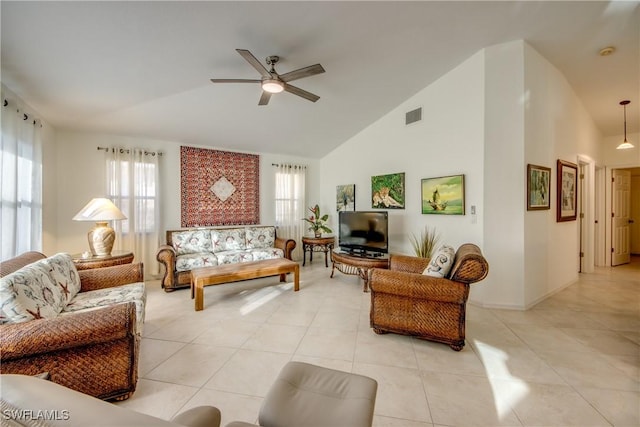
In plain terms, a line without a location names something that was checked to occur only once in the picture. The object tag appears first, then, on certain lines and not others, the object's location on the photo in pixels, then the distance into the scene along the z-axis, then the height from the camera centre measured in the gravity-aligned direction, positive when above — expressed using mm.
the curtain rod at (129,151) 3918 +1001
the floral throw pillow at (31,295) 1455 -543
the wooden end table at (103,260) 2834 -569
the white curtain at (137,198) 3965 +225
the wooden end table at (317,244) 5175 -670
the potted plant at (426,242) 3662 -445
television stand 3711 -778
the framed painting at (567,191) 3570 +327
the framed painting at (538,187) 3068 +325
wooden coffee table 3057 -793
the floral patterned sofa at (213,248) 3744 -637
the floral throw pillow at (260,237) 4836 -490
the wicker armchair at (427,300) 2105 -795
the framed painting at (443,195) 3400 +254
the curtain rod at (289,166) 5479 +1057
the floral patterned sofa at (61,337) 1379 -730
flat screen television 4020 -337
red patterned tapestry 4570 +488
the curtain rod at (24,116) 2278 +1009
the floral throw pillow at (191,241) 4191 -496
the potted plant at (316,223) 5229 -226
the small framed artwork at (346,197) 5262 +327
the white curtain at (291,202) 5543 +233
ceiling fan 2287 +1325
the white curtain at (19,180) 2303 +327
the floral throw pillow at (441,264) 2262 -467
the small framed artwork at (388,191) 4312 +389
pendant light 4054 +1501
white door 5211 -90
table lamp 3029 -167
